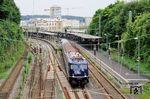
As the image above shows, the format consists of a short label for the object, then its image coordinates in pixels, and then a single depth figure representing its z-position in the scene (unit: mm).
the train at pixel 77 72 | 45656
